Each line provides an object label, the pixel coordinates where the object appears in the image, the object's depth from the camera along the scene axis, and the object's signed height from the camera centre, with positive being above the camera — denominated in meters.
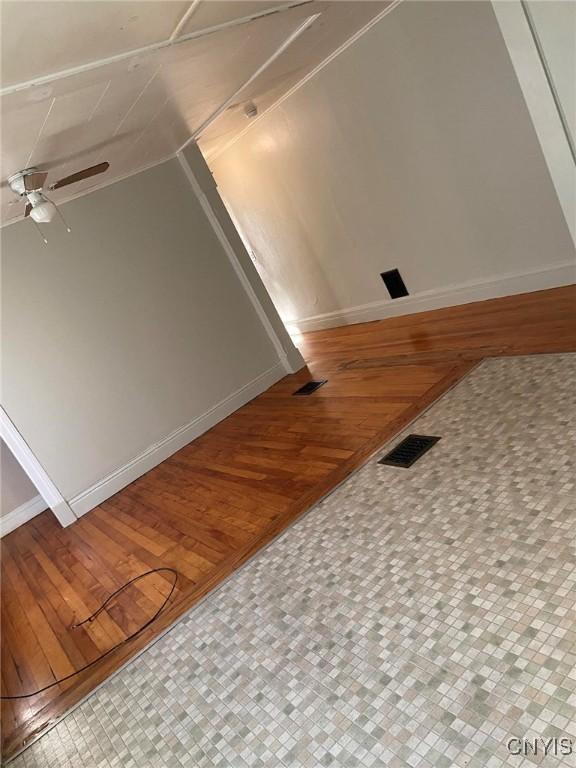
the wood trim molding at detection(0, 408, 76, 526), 4.05 -0.72
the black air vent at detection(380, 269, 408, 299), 5.04 -0.86
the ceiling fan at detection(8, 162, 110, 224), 2.86 +0.77
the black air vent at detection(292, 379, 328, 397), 4.47 -1.20
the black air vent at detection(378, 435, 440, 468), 2.64 -1.20
